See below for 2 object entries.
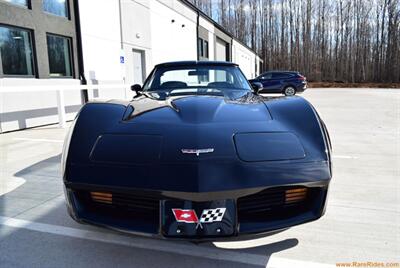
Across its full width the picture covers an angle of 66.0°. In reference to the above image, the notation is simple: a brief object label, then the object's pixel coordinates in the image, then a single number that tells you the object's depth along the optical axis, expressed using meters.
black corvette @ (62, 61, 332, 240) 1.62
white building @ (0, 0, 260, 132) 7.16
